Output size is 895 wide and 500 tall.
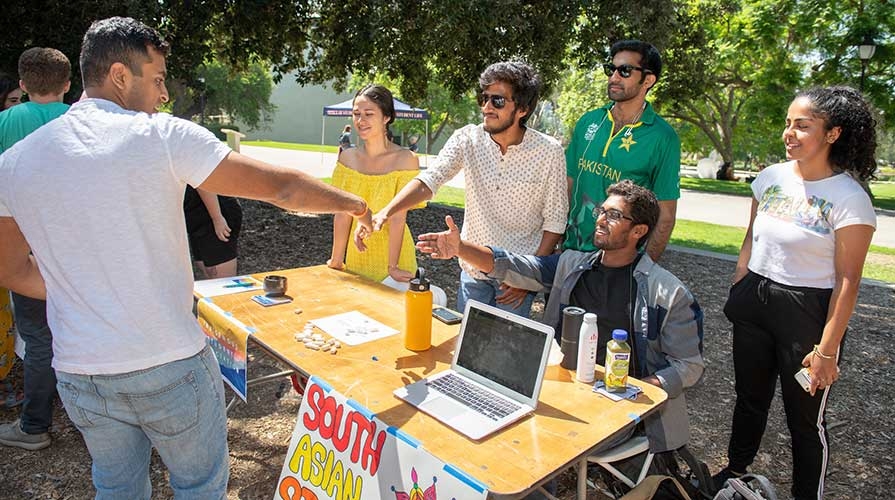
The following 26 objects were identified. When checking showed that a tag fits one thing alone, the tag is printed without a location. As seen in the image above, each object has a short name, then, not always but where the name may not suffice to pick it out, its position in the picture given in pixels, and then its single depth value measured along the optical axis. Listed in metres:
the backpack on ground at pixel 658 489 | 2.04
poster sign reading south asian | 1.57
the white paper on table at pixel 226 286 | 2.99
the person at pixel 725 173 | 28.05
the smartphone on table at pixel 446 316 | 2.69
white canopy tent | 20.97
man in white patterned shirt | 2.88
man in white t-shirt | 1.48
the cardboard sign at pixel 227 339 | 2.52
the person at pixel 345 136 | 21.22
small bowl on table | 2.94
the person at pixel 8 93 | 3.76
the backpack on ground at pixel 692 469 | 2.31
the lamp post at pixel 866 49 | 13.64
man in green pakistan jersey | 2.88
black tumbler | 2.10
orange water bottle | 2.29
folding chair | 2.08
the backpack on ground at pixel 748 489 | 2.14
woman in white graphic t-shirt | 2.36
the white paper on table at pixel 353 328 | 2.45
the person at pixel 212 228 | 4.20
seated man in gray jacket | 2.25
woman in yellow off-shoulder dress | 3.43
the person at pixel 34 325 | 3.08
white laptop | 1.82
